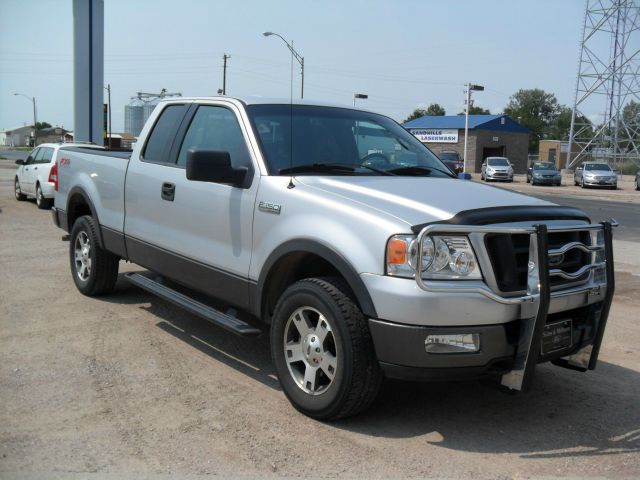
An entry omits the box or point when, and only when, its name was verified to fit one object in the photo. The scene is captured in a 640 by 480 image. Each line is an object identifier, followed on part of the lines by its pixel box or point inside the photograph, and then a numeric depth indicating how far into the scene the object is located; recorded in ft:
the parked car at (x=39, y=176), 51.75
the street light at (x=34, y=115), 325.46
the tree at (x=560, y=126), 433.48
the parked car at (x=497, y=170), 137.28
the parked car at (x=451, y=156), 135.64
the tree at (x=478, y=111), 406.04
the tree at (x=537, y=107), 456.04
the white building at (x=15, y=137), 491.31
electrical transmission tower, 180.75
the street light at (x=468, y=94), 152.10
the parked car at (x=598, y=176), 124.98
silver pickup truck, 11.53
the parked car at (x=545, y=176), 130.62
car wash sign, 196.03
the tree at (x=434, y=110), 417.36
